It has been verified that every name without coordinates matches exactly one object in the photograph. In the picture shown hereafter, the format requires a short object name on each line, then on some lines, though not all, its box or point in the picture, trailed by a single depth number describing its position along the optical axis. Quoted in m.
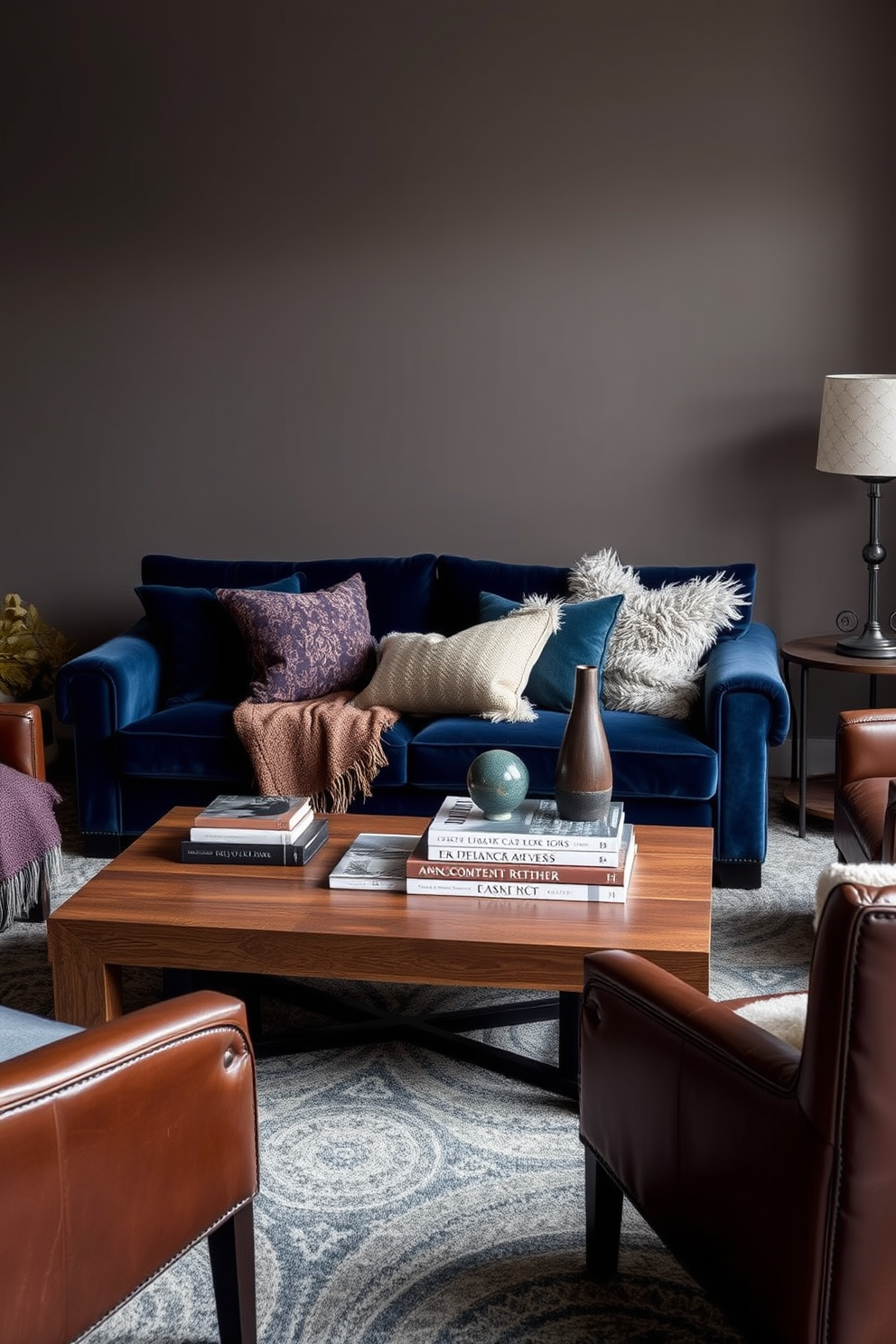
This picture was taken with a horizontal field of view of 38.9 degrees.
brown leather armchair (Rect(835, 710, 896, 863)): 2.92
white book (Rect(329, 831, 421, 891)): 2.38
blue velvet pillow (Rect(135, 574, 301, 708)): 4.00
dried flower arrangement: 4.55
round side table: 3.74
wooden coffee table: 2.13
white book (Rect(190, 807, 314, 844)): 2.53
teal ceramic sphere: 2.40
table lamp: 3.77
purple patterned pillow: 3.80
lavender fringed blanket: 2.99
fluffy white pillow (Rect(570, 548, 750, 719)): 3.76
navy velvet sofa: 3.45
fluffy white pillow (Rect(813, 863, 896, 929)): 1.25
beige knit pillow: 3.65
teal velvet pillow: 3.75
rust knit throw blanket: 3.54
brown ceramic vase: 2.42
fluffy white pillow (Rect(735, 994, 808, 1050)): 1.67
